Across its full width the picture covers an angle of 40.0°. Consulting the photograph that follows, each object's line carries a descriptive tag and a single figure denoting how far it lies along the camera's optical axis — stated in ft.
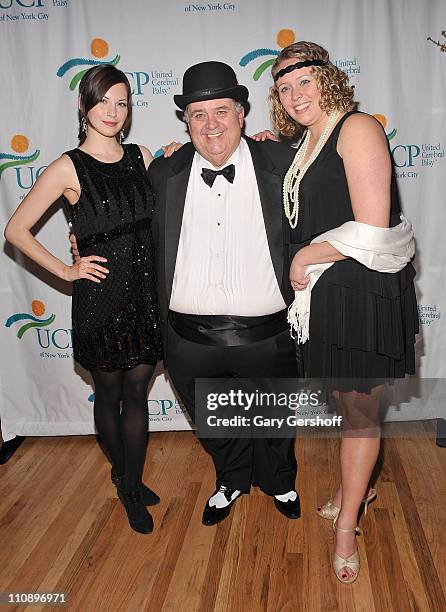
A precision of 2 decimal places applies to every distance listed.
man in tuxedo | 7.58
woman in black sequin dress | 7.93
